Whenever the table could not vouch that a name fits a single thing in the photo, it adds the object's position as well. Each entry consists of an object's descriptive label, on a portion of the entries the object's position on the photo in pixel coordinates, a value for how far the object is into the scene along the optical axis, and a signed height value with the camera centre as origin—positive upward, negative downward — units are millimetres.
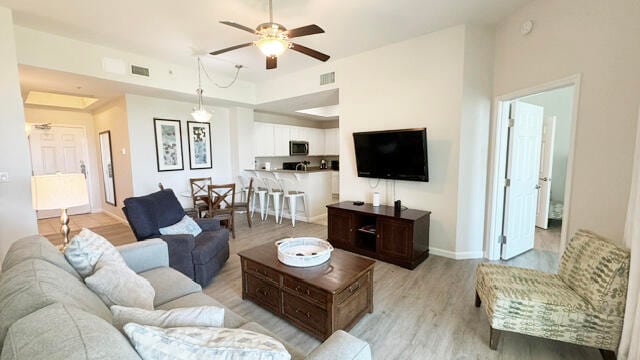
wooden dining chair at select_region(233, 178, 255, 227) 5031 -914
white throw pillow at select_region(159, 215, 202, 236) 2987 -804
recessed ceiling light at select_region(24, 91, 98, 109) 5723 +1268
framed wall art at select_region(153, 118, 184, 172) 5289 +273
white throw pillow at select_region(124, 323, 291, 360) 866 -632
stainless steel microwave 7656 +254
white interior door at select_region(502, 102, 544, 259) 3490 -293
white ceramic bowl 2287 -855
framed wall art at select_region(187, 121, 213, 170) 5777 +275
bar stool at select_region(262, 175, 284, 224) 5539 -726
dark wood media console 3375 -1026
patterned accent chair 1716 -981
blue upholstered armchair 2752 -862
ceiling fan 2426 +1109
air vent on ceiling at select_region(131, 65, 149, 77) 4273 +1392
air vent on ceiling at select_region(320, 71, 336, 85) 4617 +1346
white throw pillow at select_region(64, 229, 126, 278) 1692 -612
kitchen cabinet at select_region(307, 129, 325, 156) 8391 +467
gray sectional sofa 751 -522
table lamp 2178 -264
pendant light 4656 +742
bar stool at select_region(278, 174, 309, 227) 5332 -738
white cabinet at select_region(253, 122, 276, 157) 6754 +450
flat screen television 3619 +25
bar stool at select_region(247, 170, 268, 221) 5807 -739
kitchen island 5512 -658
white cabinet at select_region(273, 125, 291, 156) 7262 +491
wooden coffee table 2035 -1085
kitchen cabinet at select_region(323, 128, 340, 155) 8633 +484
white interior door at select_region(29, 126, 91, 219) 5934 +153
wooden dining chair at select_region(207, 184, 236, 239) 4621 -912
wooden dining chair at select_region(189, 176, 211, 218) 4832 -731
